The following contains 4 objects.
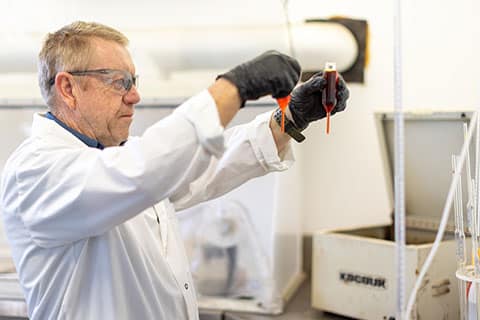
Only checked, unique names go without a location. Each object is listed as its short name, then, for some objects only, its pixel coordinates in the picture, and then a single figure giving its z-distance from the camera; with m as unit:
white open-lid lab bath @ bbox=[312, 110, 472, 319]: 1.24
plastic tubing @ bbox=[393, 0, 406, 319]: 0.99
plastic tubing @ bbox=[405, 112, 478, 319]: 1.00
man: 0.80
